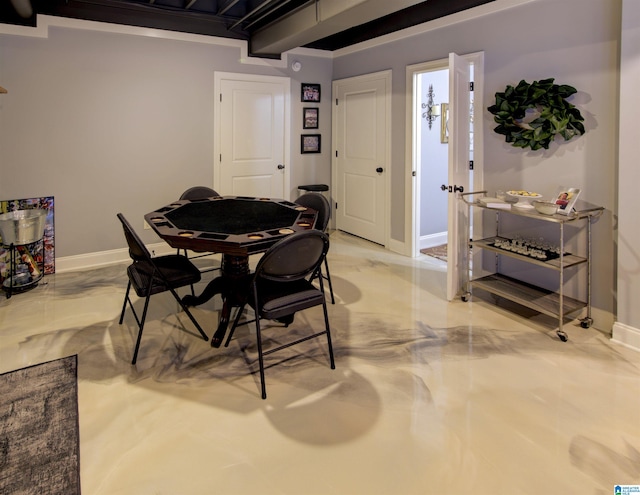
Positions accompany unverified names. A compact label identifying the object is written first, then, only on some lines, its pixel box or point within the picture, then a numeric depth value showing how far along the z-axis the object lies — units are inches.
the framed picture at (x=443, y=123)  217.0
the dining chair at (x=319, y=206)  147.1
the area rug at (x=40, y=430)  74.3
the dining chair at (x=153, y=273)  112.6
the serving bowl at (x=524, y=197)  135.3
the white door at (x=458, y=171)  142.1
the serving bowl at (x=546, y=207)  124.3
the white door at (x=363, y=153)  218.1
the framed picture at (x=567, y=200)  121.6
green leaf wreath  127.6
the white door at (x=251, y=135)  218.5
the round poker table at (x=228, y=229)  105.0
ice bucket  152.6
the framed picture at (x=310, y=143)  245.0
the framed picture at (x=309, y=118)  242.8
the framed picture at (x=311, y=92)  240.1
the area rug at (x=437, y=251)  211.3
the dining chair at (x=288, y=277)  93.8
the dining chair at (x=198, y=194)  173.6
